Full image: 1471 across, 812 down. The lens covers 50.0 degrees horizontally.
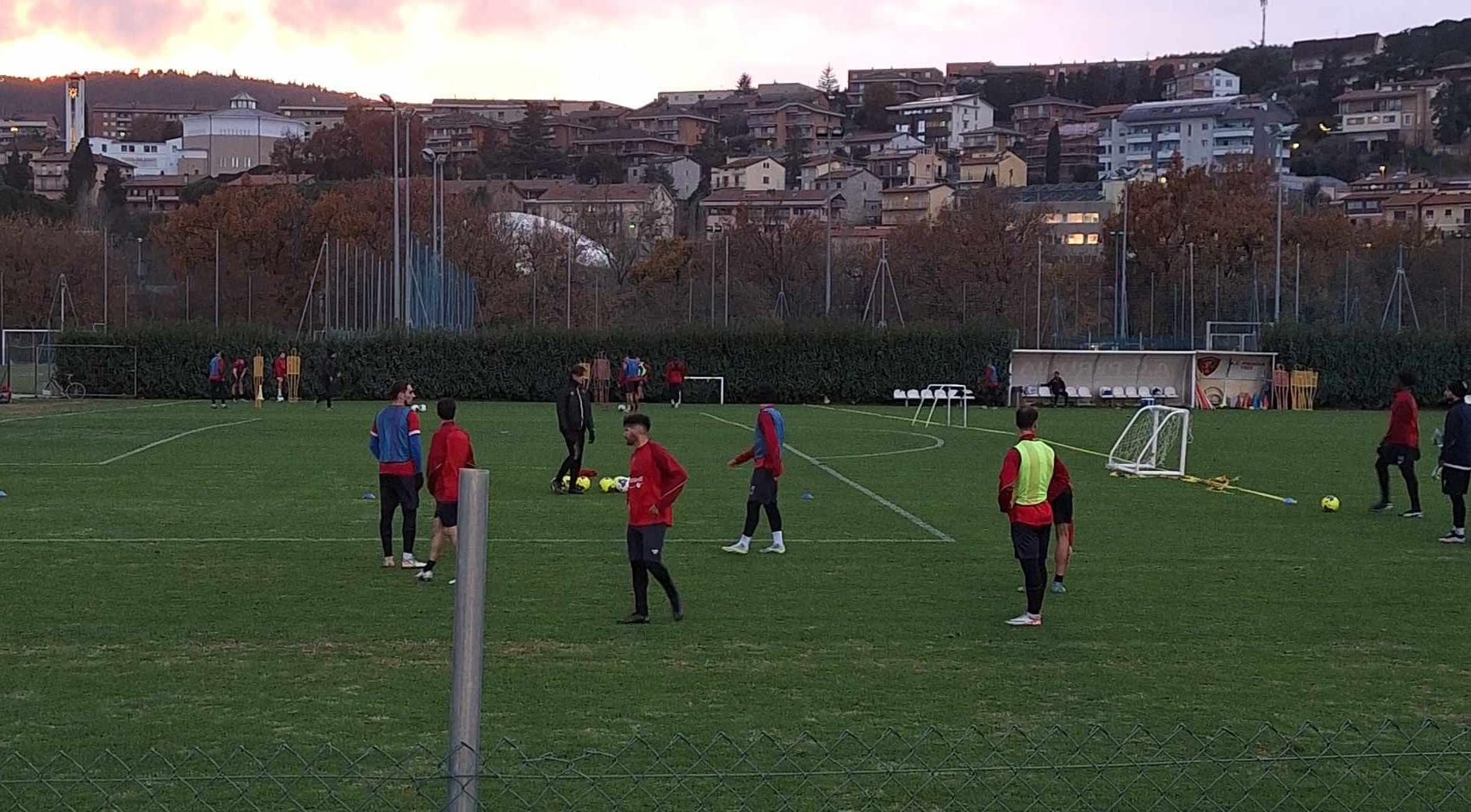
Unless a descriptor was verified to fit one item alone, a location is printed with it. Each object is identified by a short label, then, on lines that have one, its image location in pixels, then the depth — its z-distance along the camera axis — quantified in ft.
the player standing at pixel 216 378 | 162.09
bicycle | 182.29
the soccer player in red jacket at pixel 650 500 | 42.47
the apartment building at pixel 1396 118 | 606.96
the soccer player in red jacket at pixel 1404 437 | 69.56
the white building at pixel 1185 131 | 530.68
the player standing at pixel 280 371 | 176.96
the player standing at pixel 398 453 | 51.44
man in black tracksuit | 75.92
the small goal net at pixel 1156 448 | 90.63
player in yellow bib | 42.29
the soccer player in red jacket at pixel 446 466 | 48.80
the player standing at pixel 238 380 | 178.81
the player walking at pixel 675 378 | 176.14
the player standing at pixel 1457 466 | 62.49
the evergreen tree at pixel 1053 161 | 568.41
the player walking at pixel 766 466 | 55.31
